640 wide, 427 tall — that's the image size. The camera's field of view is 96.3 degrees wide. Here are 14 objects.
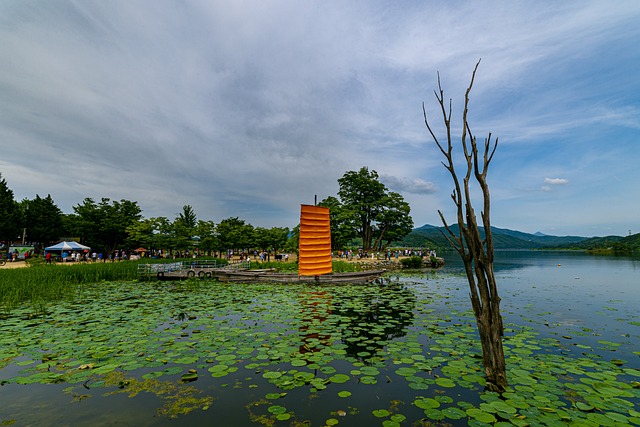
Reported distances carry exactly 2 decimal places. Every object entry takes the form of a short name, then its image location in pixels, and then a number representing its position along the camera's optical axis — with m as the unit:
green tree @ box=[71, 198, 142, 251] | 38.28
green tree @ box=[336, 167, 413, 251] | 40.66
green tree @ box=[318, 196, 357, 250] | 38.19
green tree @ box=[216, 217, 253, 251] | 36.88
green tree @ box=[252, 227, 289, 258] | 40.59
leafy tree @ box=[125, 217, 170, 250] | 34.25
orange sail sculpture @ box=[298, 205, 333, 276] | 17.45
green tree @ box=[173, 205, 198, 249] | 34.19
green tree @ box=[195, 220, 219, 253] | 35.50
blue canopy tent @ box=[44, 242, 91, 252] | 28.93
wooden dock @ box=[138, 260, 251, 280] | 20.19
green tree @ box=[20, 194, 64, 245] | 39.34
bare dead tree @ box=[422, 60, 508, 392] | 4.32
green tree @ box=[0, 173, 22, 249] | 34.59
